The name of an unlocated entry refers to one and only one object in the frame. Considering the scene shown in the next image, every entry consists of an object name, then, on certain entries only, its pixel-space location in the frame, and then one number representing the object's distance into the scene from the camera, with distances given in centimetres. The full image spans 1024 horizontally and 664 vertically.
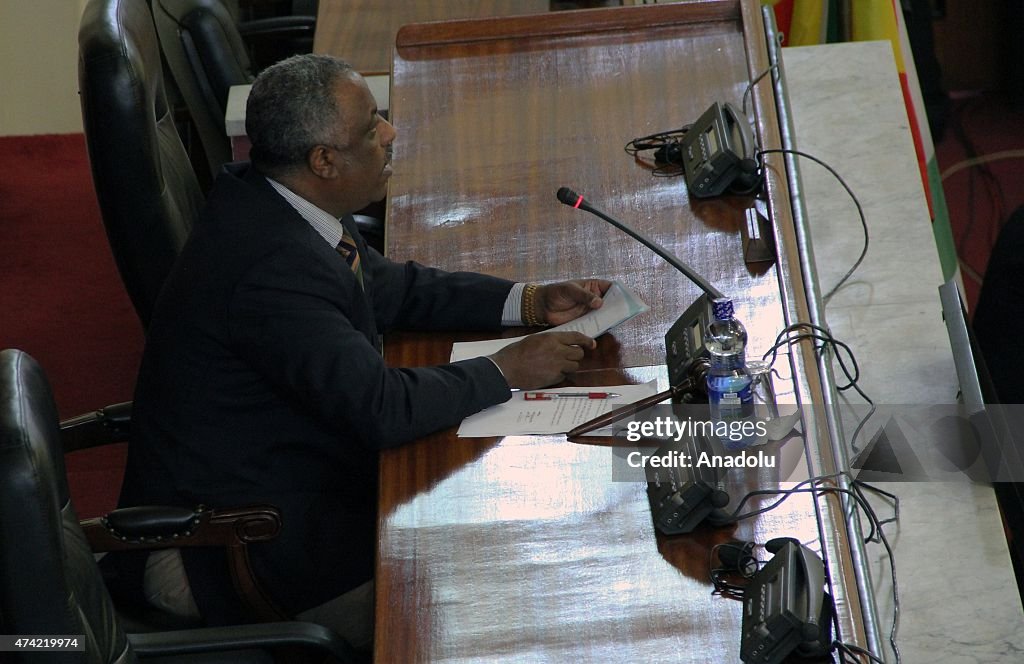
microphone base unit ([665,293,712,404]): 821
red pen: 831
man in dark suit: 830
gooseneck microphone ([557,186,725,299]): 836
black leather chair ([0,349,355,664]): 779
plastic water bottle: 816
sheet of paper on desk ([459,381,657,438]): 826
